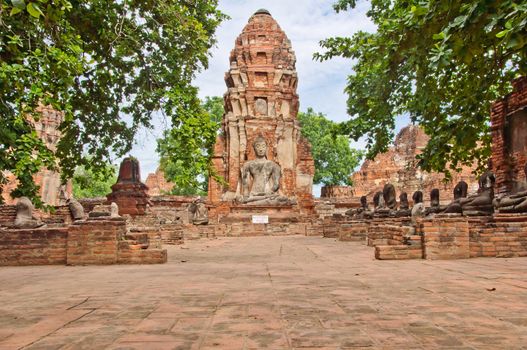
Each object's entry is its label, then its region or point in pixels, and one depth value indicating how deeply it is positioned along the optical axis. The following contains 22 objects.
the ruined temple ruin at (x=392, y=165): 32.91
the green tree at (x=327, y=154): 36.75
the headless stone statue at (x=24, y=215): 8.47
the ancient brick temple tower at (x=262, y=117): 23.94
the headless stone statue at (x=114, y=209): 13.56
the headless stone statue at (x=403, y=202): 14.98
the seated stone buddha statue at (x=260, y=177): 22.56
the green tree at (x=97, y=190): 45.03
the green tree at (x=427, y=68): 3.29
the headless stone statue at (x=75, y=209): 10.19
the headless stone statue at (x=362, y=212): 15.26
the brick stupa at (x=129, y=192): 17.54
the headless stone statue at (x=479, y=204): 9.96
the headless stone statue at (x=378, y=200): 14.95
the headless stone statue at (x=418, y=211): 10.44
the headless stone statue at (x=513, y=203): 8.55
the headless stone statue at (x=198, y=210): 19.72
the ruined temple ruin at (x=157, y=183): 42.86
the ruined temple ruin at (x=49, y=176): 27.41
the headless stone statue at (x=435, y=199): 12.15
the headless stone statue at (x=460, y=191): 12.04
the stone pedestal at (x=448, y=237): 6.48
